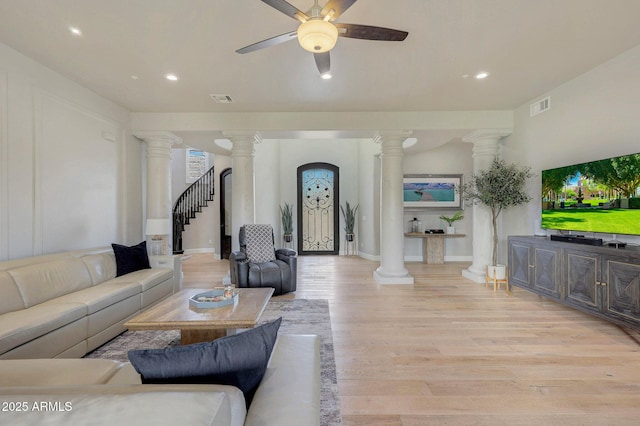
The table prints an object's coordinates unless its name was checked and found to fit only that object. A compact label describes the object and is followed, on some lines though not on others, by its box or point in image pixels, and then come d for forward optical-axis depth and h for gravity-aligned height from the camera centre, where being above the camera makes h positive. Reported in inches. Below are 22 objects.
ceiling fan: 76.9 +54.9
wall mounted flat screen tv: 116.7 +7.6
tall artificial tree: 176.9 +15.6
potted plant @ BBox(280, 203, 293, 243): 308.6 -9.5
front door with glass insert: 322.0 +7.4
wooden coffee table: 83.7 -31.2
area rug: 77.6 -48.8
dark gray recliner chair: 166.6 -29.8
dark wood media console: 106.3 -27.5
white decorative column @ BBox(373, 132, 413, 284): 201.6 +4.9
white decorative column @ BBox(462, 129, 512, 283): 199.0 -1.0
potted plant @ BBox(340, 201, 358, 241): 312.7 -6.1
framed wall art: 285.0 +21.8
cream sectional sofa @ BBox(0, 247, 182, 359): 84.1 -30.8
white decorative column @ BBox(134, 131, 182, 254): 199.9 +29.4
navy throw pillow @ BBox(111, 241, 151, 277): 146.9 -22.6
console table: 274.7 -34.7
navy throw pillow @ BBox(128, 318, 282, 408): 39.2 -20.6
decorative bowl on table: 96.4 -29.6
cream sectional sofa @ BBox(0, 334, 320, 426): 27.5 -22.2
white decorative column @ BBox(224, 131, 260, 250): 200.5 +24.8
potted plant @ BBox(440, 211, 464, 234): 273.9 -5.2
